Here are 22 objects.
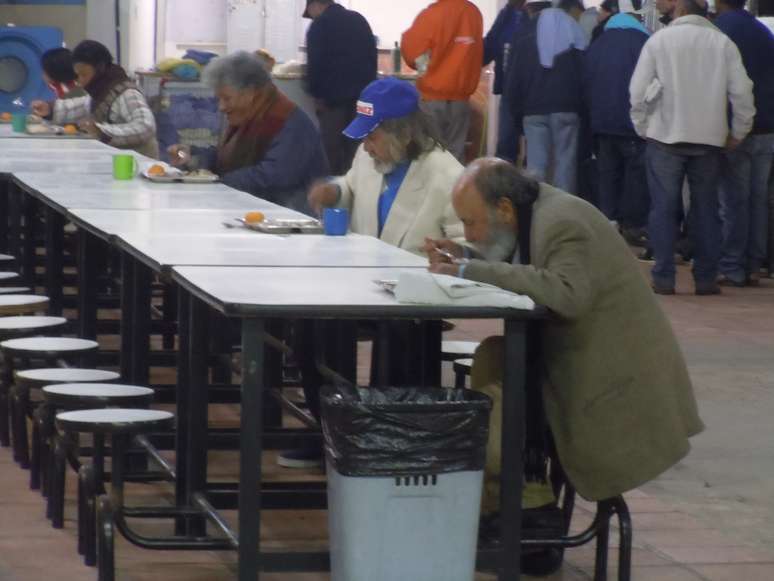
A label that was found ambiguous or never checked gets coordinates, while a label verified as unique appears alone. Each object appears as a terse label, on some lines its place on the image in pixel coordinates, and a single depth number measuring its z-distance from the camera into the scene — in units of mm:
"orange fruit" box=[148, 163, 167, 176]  13338
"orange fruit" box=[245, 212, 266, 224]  10077
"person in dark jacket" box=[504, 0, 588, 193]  20638
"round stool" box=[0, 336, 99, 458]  9289
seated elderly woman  12622
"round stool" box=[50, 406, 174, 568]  7491
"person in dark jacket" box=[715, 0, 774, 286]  17753
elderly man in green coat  7519
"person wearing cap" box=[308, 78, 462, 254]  9921
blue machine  24064
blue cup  9836
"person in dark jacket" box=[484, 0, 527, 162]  22017
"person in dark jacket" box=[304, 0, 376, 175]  21690
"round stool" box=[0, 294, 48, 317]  10795
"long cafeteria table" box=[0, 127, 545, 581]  6819
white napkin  6851
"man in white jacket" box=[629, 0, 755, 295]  17055
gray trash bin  6822
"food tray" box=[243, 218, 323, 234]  10006
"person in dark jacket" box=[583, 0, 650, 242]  20340
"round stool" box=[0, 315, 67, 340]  9985
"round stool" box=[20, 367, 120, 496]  8827
